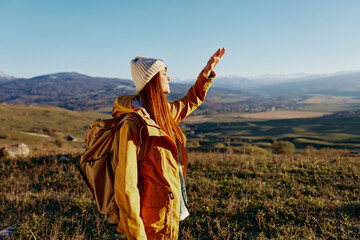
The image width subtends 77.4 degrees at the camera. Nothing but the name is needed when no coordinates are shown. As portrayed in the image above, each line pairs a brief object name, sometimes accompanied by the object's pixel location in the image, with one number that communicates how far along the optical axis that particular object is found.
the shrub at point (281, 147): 29.94
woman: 1.98
